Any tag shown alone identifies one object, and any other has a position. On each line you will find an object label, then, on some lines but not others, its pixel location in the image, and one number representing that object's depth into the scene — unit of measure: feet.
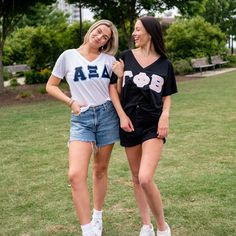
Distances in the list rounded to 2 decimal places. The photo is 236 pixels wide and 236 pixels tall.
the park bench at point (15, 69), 84.23
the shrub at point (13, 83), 65.47
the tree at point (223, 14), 130.61
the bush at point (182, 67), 74.39
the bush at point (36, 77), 66.80
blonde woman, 11.55
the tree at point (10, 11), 51.62
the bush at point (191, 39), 87.25
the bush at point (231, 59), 95.71
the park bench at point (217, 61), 85.60
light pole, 66.59
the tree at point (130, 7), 58.70
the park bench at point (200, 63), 76.49
